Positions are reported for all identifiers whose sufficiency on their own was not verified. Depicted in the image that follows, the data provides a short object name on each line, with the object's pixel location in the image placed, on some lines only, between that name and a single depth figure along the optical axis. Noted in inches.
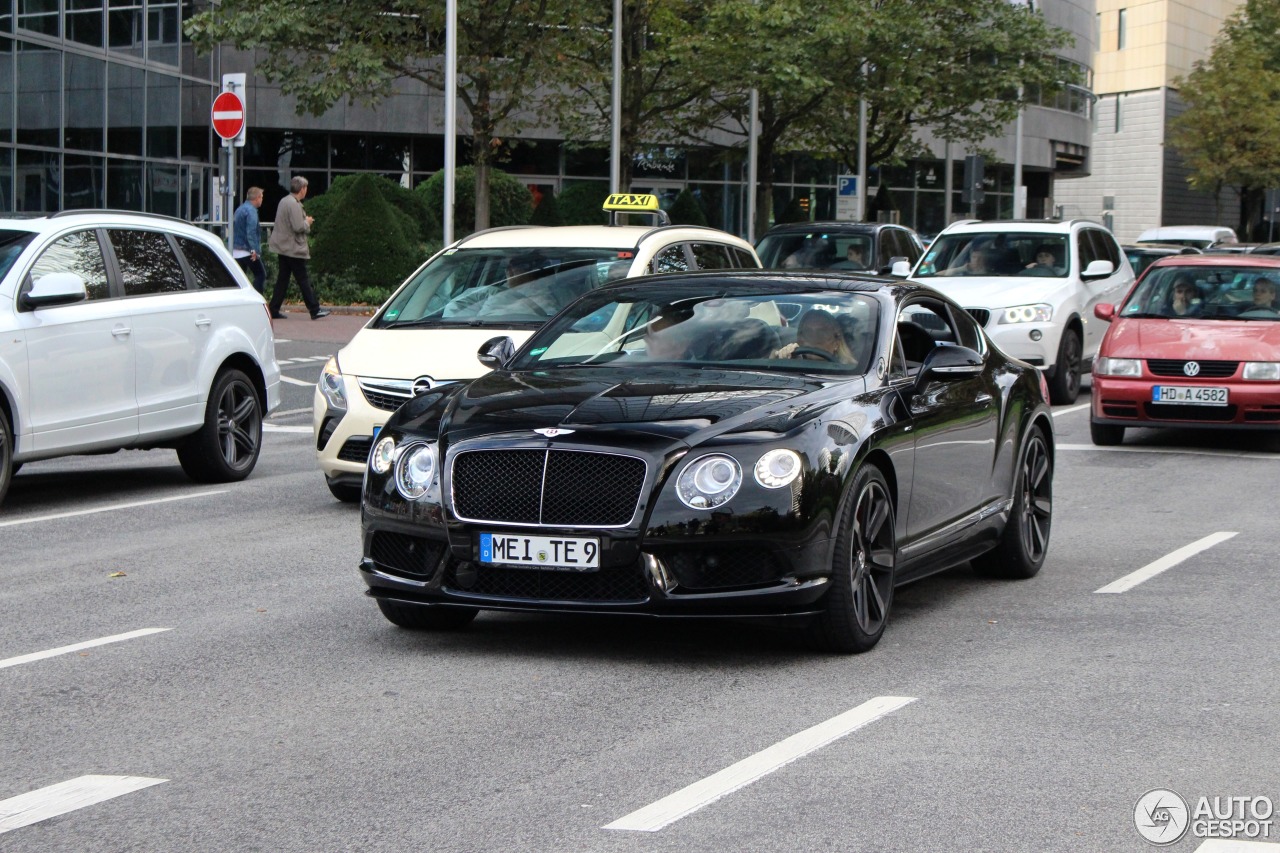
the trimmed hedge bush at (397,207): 1298.1
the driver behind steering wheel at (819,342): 313.3
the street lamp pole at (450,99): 1043.9
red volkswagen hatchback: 605.6
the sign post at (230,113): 898.1
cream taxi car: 452.1
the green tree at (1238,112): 2864.2
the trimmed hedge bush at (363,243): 1254.3
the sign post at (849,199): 1571.1
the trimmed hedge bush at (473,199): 1493.6
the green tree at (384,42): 1099.3
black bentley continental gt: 268.5
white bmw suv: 767.7
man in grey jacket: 1063.0
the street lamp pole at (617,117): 1196.5
